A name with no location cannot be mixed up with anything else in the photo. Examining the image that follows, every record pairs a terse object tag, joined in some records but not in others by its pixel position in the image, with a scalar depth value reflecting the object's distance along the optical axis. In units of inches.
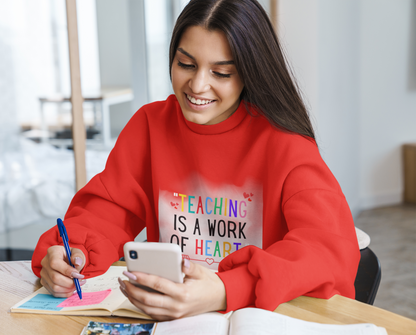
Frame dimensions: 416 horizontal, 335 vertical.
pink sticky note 31.2
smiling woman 29.3
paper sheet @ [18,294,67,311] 30.9
